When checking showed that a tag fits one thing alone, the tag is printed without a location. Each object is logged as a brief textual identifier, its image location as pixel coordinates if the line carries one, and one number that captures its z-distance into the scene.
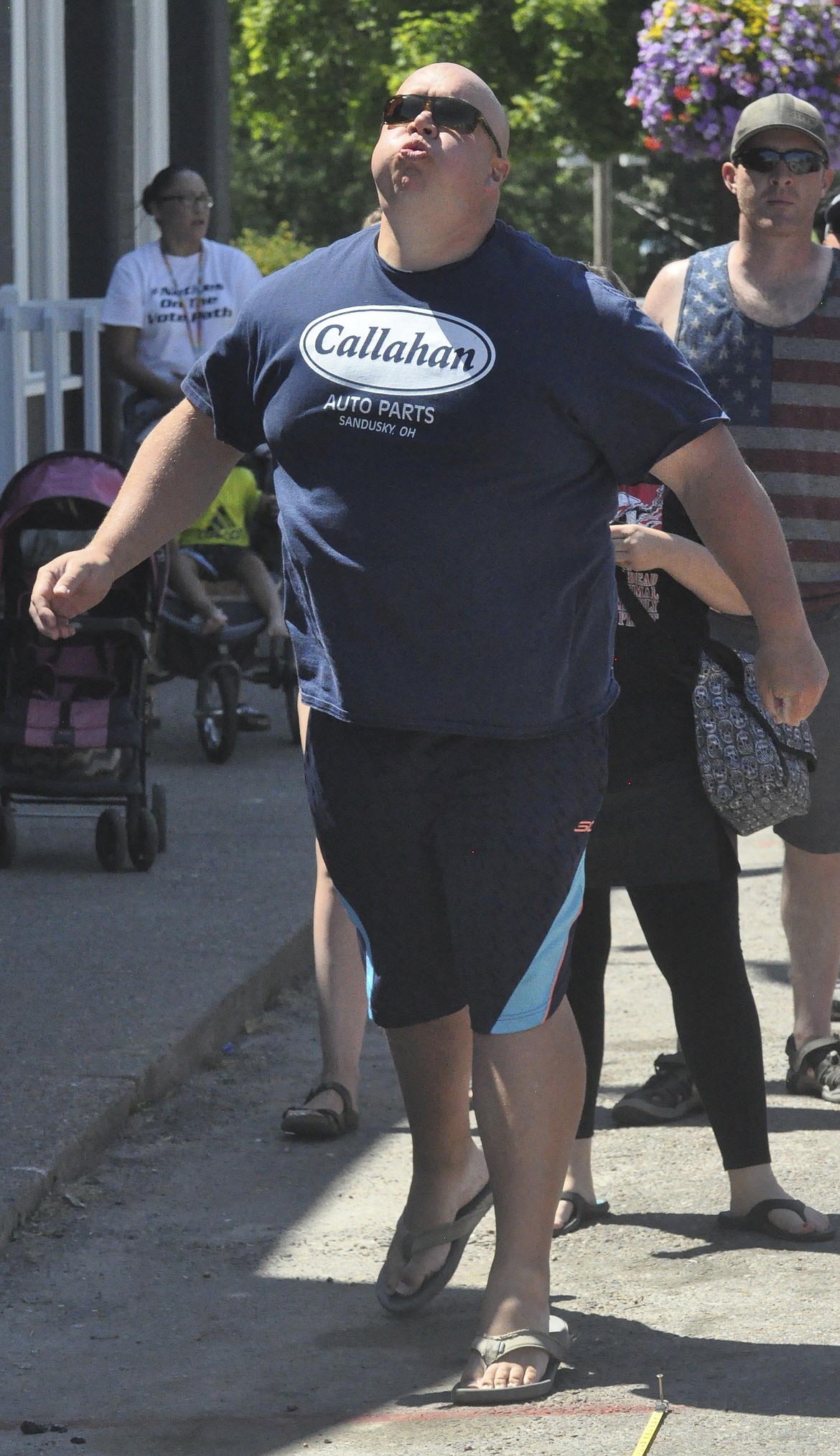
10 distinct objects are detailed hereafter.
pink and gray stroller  13.86
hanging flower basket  17.00
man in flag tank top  9.39
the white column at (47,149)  23.52
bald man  6.45
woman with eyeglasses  18.91
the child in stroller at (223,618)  17.45
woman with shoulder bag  8.20
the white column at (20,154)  22.16
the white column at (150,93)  26.87
